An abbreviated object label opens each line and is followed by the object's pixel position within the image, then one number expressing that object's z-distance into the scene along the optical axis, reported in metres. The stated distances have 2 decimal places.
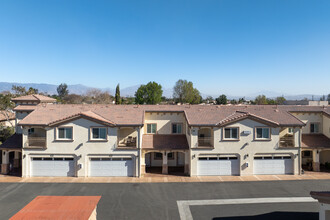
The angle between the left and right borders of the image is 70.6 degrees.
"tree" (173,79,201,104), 93.31
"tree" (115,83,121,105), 75.57
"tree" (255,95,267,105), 100.78
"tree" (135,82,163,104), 77.00
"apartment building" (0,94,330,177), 23.91
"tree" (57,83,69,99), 165.88
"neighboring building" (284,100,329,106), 58.48
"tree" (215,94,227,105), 92.51
